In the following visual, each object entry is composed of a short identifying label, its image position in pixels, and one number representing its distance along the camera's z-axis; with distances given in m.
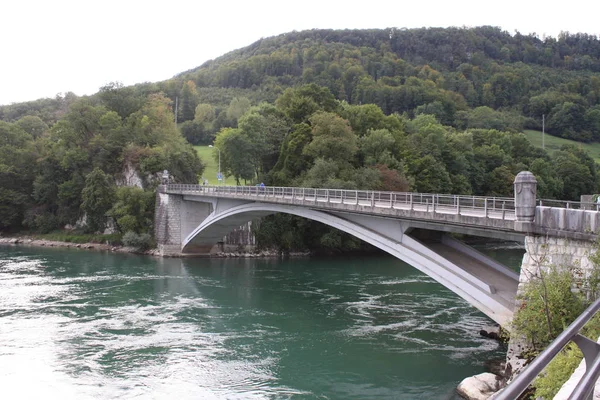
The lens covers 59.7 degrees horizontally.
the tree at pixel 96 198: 48.81
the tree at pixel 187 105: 102.69
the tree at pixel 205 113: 93.31
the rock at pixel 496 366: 15.70
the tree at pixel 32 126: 68.84
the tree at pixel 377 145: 47.59
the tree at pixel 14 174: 53.41
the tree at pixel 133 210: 46.19
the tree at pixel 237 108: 89.70
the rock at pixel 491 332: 19.53
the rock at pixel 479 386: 13.72
